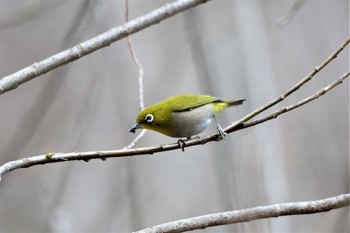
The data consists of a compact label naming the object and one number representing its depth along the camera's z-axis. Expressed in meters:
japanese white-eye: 7.78
